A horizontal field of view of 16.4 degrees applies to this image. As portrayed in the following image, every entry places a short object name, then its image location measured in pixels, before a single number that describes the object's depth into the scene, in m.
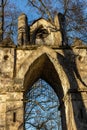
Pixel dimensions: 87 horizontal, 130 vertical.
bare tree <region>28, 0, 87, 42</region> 14.78
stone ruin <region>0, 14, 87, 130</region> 10.05
